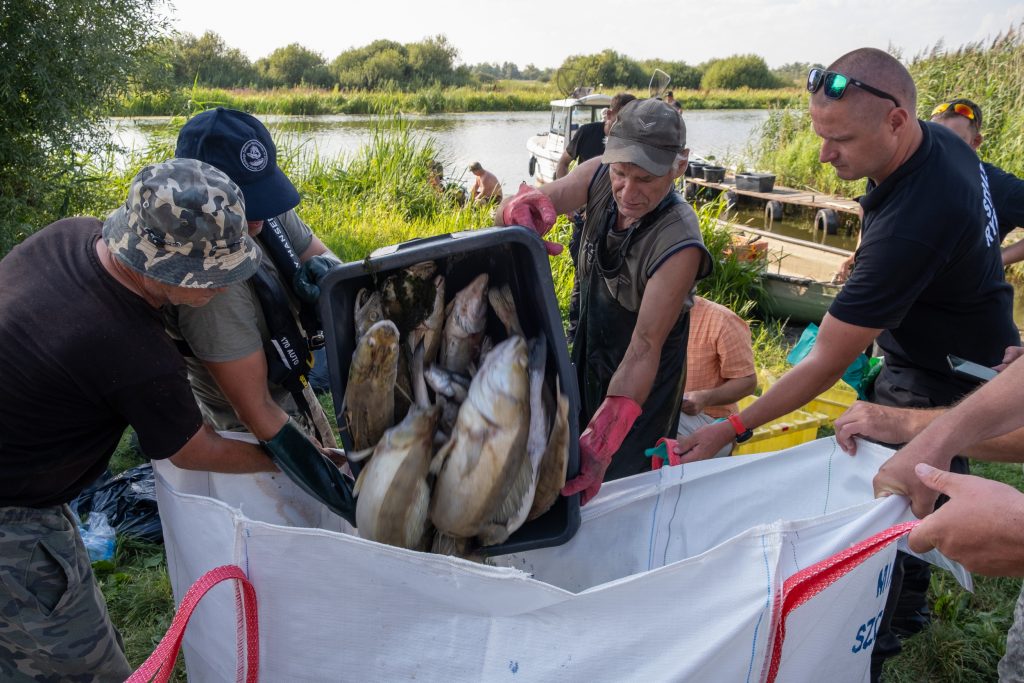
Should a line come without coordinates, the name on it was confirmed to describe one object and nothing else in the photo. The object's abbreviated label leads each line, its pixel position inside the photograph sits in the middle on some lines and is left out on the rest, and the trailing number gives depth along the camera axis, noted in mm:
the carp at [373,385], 1479
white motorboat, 12414
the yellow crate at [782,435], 3238
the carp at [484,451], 1409
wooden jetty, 12688
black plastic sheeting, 3064
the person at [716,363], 3270
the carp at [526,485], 1498
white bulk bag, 1245
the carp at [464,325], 1638
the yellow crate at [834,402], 3958
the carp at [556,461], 1550
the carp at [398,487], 1399
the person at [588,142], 6569
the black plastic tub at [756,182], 14398
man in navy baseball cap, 1604
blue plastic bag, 2699
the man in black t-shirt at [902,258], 2064
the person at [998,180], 3441
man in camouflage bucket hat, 1401
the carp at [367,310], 1572
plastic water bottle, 2830
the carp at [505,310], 1653
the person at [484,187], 9398
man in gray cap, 2070
